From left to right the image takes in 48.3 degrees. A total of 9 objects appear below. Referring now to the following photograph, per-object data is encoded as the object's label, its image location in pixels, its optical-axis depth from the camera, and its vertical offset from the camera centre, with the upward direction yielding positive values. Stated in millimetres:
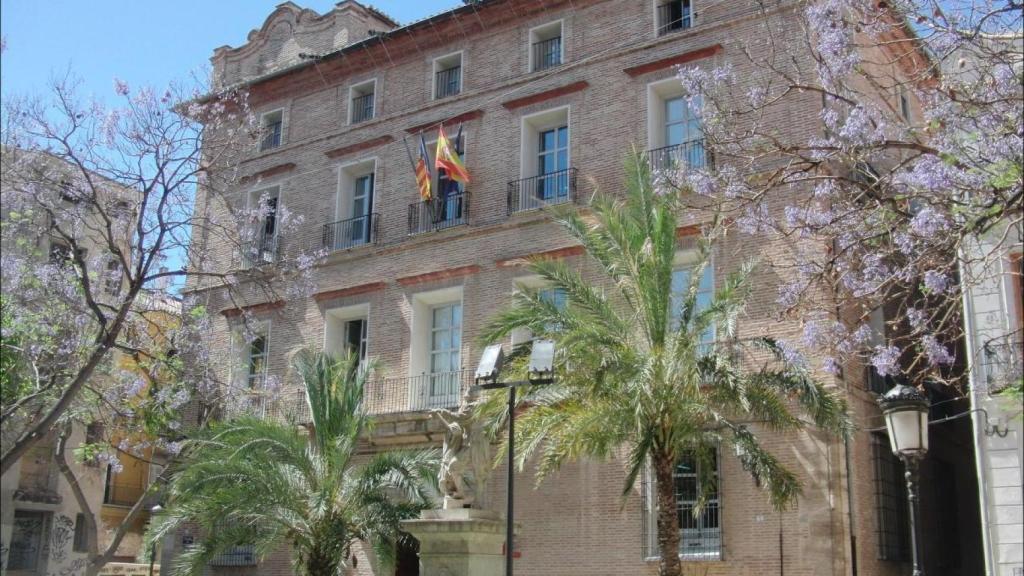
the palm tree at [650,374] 15398 +2149
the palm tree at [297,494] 18438 +560
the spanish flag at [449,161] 22219 +7071
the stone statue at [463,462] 15602 +937
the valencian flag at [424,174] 23078 +7083
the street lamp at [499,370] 12672 +1795
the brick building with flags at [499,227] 18297 +6226
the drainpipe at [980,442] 16156 +1365
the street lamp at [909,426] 11023 +1057
